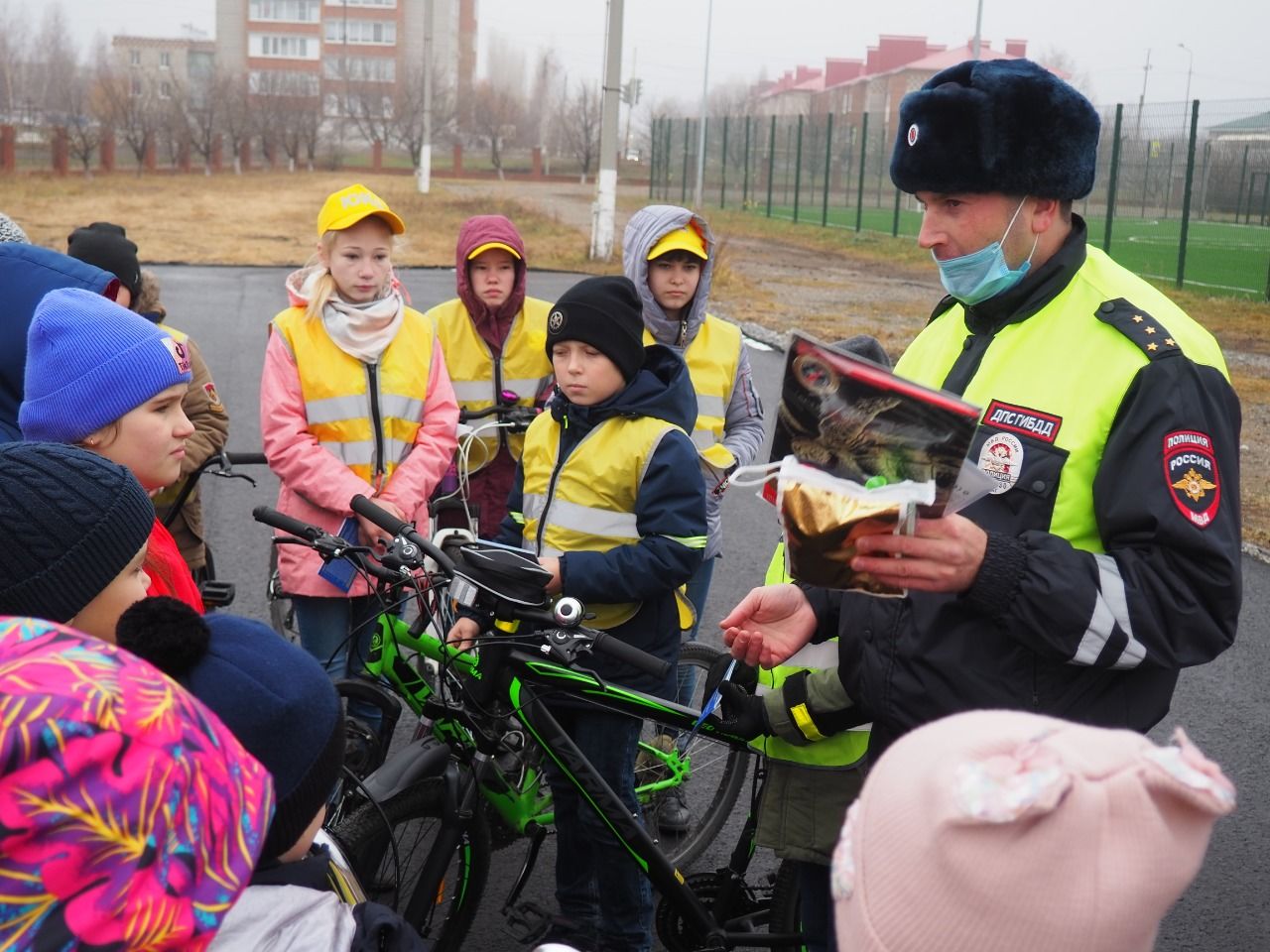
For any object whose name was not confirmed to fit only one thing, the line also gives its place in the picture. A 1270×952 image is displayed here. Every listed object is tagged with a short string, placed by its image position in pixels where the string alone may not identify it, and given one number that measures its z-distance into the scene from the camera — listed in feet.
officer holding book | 7.20
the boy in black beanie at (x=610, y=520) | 11.76
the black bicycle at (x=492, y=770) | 10.52
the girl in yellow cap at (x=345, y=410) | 14.99
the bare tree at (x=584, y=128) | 231.91
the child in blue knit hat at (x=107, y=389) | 10.53
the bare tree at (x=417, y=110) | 278.67
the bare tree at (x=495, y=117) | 260.21
